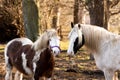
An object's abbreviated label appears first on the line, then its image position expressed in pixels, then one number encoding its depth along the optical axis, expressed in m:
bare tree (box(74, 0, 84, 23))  24.42
